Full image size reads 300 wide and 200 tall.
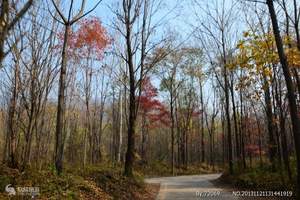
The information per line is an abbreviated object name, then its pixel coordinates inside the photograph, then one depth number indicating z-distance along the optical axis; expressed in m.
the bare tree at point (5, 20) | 3.50
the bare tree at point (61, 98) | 8.60
